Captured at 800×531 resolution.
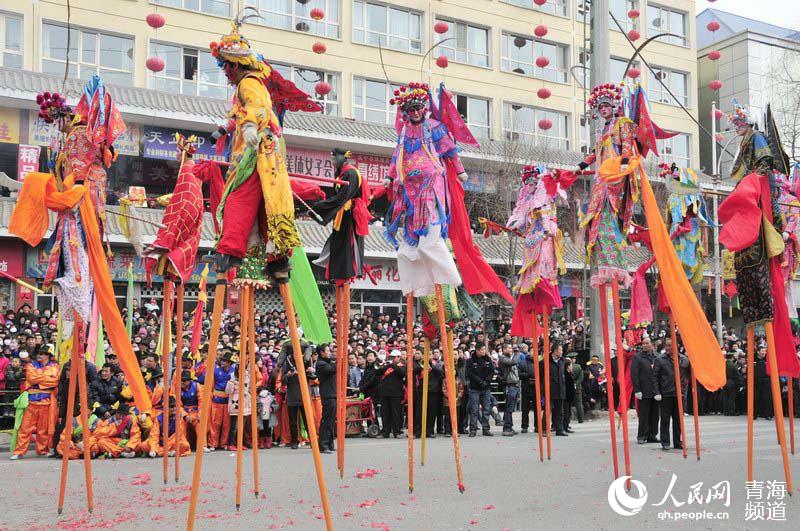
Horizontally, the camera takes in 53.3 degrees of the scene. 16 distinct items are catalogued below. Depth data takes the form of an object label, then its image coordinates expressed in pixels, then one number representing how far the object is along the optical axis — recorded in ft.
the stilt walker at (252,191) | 17.88
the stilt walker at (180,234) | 24.30
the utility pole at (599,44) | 46.39
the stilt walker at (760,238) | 23.59
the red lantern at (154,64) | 69.36
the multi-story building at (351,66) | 73.05
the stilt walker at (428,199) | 24.09
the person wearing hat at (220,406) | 40.57
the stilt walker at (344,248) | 26.71
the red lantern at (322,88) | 70.95
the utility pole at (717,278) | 72.46
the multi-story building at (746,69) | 111.04
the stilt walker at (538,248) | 31.83
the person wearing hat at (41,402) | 38.68
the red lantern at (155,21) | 66.39
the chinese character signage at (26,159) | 67.31
